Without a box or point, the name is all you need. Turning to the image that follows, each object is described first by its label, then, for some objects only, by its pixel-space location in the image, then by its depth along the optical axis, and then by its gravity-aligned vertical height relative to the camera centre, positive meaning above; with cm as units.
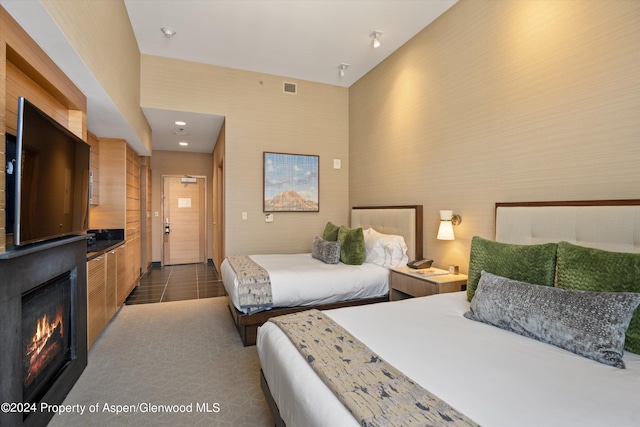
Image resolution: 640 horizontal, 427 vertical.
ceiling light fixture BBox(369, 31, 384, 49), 358 +210
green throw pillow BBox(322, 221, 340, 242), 406 -28
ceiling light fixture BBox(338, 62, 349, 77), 440 +212
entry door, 721 -19
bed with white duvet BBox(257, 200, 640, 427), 107 -65
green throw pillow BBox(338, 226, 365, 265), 354 -40
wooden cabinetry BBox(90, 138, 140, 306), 414 +24
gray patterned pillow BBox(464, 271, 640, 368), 134 -51
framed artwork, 474 +48
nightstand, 275 -65
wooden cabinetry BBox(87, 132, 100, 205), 386 +57
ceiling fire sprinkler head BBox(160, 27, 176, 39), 353 +211
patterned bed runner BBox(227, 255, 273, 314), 282 -73
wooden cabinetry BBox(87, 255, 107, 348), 276 -82
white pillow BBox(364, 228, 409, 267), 353 -44
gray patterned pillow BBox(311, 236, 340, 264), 366 -48
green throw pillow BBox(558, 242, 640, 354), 142 -30
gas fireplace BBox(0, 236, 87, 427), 149 -69
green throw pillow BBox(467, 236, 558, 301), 184 -32
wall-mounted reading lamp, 300 -12
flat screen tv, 156 +21
